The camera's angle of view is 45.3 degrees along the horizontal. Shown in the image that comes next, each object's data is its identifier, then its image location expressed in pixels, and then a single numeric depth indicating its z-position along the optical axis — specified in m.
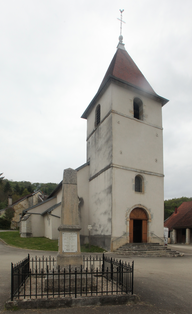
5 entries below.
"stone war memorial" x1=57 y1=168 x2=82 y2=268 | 6.38
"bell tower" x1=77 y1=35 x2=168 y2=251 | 17.05
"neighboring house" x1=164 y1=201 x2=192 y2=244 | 29.78
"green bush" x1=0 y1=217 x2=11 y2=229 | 39.97
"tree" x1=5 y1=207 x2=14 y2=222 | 40.81
